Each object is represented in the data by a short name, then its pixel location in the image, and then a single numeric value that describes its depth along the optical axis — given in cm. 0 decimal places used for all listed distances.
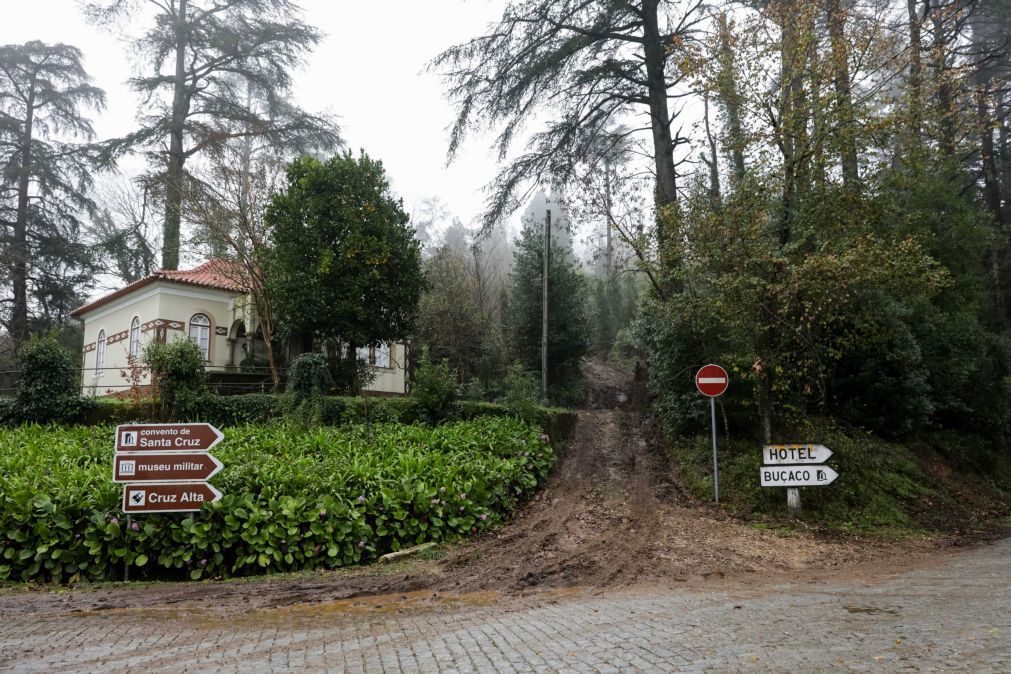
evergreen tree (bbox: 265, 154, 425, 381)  1712
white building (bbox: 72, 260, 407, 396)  2186
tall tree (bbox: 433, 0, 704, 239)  1619
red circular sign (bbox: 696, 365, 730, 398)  1116
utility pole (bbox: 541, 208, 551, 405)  2002
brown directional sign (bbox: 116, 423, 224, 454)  751
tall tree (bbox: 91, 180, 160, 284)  2470
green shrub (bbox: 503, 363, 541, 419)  1466
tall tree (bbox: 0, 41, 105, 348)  2534
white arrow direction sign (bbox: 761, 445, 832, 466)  991
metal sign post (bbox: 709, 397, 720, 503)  1102
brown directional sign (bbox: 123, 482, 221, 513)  740
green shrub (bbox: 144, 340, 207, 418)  1352
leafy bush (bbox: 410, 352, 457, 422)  1448
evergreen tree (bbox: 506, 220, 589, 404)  2356
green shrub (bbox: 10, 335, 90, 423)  1325
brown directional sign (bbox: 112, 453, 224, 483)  743
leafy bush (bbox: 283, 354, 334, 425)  1400
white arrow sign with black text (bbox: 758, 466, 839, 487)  980
